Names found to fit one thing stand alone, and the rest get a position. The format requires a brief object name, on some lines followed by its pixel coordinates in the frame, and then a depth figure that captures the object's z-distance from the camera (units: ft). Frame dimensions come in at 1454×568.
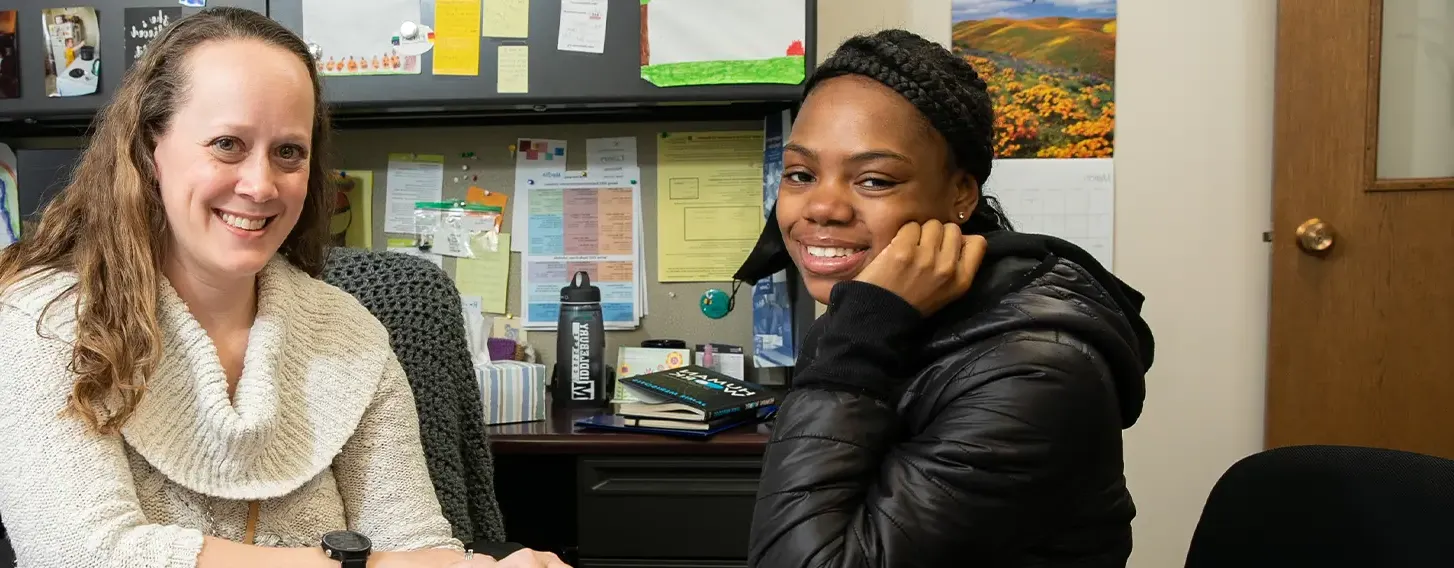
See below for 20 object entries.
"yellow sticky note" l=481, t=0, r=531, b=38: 5.93
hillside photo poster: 6.97
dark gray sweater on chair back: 4.77
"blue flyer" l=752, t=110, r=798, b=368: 6.66
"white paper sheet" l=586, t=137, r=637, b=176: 7.04
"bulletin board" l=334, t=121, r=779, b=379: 7.05
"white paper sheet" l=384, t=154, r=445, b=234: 7.09
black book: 5.60
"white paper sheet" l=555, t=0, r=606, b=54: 5.90
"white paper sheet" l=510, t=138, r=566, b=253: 7.06
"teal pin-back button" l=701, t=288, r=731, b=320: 7.07
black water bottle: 6.48
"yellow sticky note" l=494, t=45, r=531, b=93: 5.94
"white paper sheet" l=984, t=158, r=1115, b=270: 7.03
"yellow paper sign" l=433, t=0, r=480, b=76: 5.94
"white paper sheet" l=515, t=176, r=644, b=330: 7.06
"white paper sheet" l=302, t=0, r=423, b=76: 5.93
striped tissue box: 5.90
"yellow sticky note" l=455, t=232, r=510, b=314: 7.10
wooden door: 6.56
